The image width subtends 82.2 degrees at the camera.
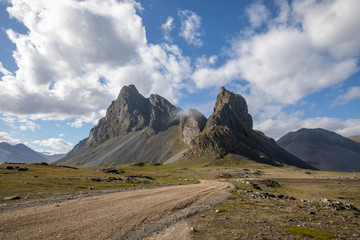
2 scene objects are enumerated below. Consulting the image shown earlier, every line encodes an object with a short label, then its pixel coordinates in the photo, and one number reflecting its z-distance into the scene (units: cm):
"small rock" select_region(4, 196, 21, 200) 2631
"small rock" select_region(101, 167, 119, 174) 9212
